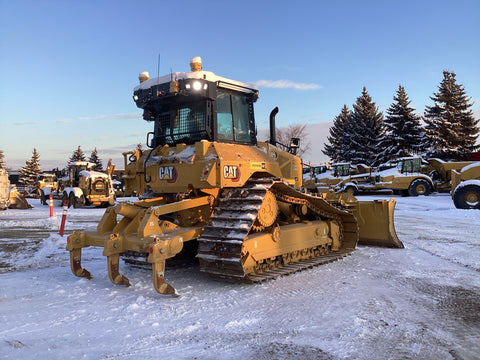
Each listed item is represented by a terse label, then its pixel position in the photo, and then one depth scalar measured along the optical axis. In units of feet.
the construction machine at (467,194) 54.54
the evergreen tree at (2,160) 187.73
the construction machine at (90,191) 73.41
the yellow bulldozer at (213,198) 17.11
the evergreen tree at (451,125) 129.29
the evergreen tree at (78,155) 220.27
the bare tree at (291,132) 153.92
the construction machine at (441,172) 84.64
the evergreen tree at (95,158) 222.89
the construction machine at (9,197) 65.99
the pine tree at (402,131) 137.80
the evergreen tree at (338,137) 164.35
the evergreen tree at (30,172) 204.13
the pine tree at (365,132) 150.06
